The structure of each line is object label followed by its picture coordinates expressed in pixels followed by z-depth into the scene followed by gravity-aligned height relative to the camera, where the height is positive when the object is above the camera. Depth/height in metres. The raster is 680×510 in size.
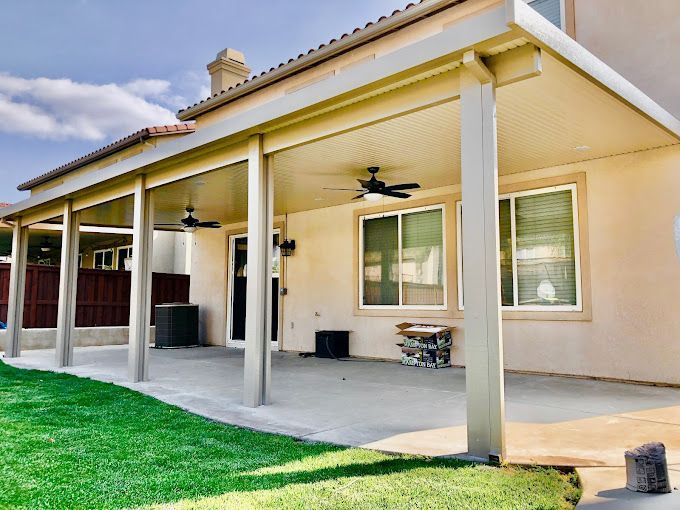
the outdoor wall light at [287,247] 10.66 +1.09
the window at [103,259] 16.92 +1.41
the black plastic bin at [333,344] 9.38 -0.75
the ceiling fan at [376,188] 7.10 +1.52
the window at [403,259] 8.46 +0.71
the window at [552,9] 7.23 +4.03
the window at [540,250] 6.98 +0.70
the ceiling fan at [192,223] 10.17 +1.52
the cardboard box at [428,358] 8.02 -0.86
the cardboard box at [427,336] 8.05 -0.53
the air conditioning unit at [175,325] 11.60 -0.51
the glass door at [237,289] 11.99 +0.29
